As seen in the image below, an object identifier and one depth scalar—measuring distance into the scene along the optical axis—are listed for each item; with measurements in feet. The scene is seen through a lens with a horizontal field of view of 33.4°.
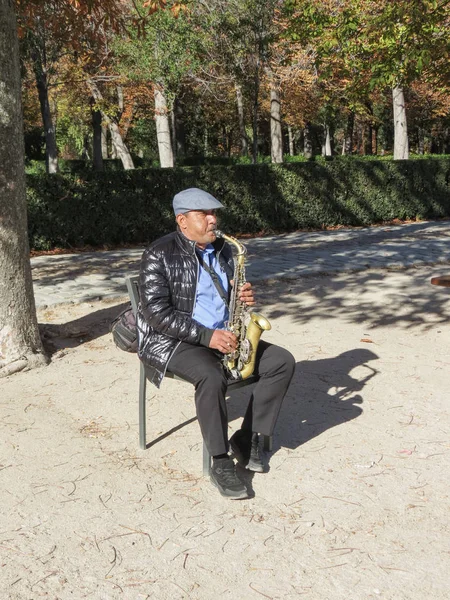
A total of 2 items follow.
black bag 15.57
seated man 14.01
